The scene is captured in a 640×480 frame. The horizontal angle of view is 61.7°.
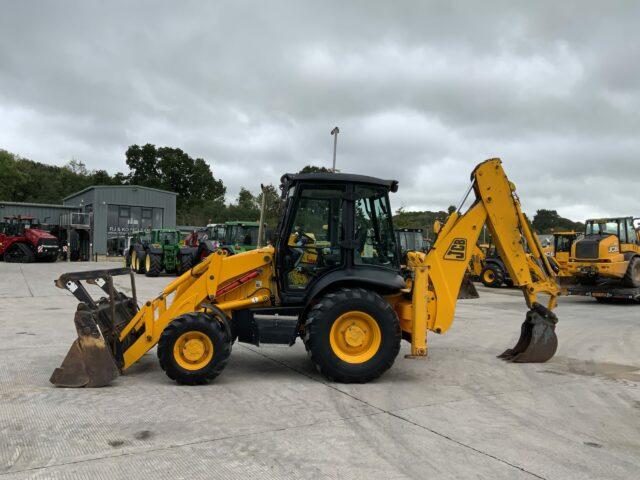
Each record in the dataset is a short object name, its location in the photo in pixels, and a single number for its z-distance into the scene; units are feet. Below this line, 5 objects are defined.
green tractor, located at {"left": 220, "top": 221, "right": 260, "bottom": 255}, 64.90
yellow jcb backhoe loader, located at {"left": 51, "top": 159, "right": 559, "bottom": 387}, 19.06
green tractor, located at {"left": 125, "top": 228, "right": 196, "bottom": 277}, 74.18
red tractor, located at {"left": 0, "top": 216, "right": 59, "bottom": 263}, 103.60
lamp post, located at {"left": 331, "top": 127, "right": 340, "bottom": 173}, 58.08
